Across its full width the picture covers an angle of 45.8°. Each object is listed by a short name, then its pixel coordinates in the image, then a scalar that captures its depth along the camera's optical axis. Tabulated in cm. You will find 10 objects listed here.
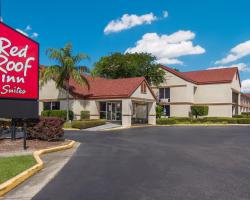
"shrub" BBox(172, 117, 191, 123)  3919
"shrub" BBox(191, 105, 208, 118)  4419
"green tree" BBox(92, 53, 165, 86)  4631
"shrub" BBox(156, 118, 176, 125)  3672
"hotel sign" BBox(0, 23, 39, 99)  1401
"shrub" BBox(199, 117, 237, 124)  3853
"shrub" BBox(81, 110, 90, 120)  3285
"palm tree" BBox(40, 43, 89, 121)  3105
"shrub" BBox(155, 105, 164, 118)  4078
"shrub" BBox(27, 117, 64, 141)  1566
